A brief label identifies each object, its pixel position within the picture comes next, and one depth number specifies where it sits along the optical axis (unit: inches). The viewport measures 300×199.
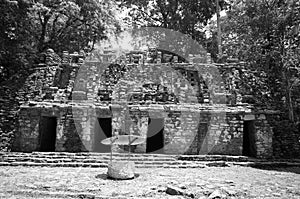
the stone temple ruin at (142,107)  553.6
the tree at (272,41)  627.6
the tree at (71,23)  831.7
